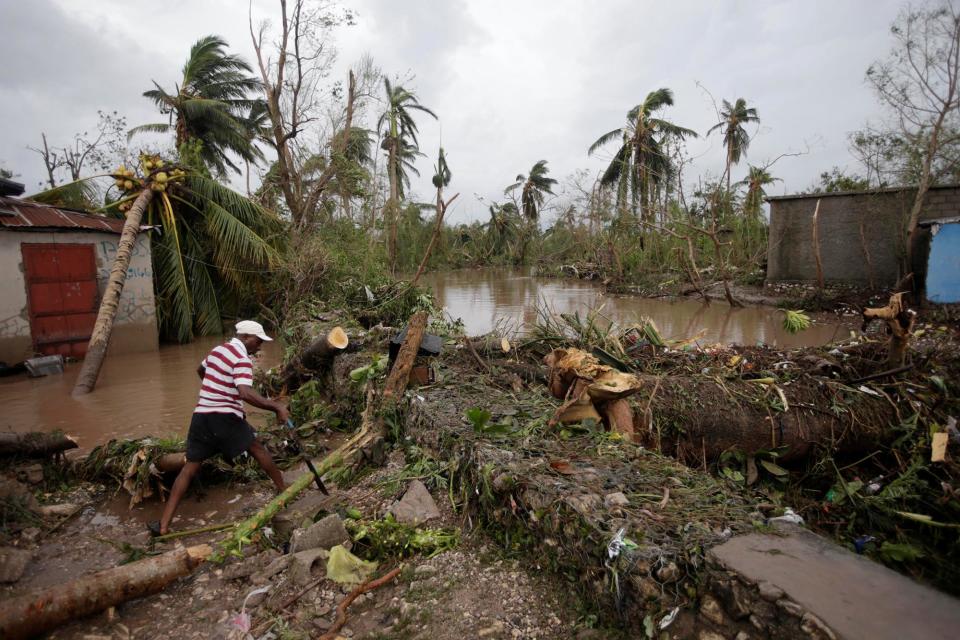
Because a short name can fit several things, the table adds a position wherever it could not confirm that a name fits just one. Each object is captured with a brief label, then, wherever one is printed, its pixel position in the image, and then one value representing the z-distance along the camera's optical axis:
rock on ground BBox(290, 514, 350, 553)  3.11
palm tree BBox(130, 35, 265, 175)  17.19
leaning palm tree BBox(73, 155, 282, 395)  11.32
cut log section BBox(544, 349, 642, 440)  4.02
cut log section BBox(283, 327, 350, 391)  6.77
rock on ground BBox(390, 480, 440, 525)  3.35
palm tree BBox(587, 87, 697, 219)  24.59
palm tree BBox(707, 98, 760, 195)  24.81
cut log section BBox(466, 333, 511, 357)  6.12
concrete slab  1.81
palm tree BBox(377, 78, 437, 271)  27.80
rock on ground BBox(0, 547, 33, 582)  3.16
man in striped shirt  4.00
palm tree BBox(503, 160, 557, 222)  37.88
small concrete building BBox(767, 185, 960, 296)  12.05
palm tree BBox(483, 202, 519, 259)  37.31
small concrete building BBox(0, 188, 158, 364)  9.20
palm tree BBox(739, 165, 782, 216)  20.22
